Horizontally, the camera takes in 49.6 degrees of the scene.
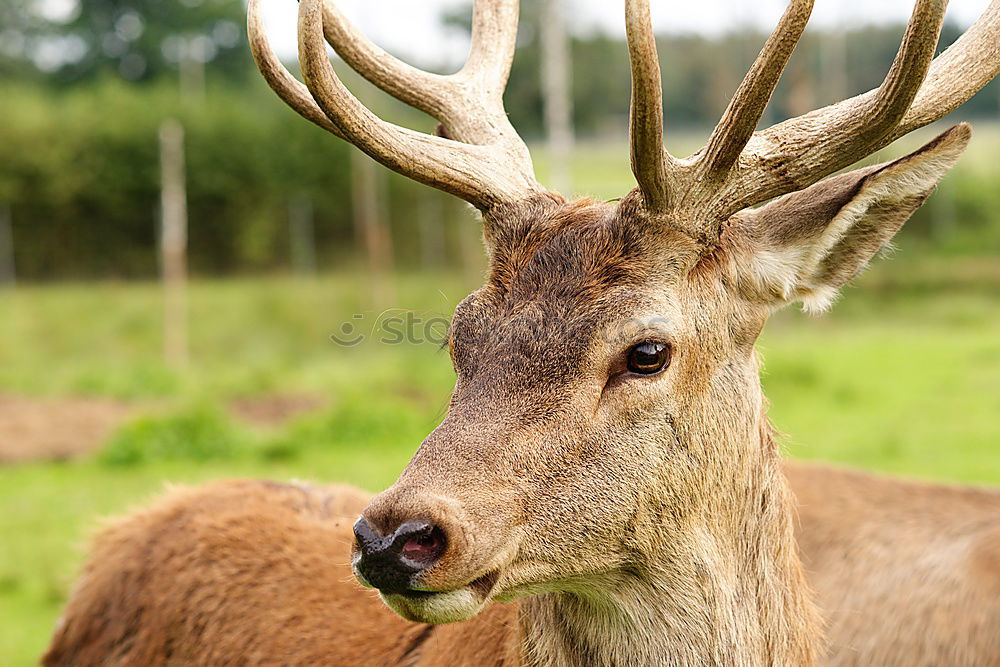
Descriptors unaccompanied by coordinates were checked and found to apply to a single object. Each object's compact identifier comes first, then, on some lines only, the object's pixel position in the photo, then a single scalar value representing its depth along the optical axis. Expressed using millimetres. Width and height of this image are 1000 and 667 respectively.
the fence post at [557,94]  20562
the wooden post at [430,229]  25094
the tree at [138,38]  44125
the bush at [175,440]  10094
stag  2562
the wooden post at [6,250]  23594
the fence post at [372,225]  20953
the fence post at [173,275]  17438
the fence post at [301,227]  26047
